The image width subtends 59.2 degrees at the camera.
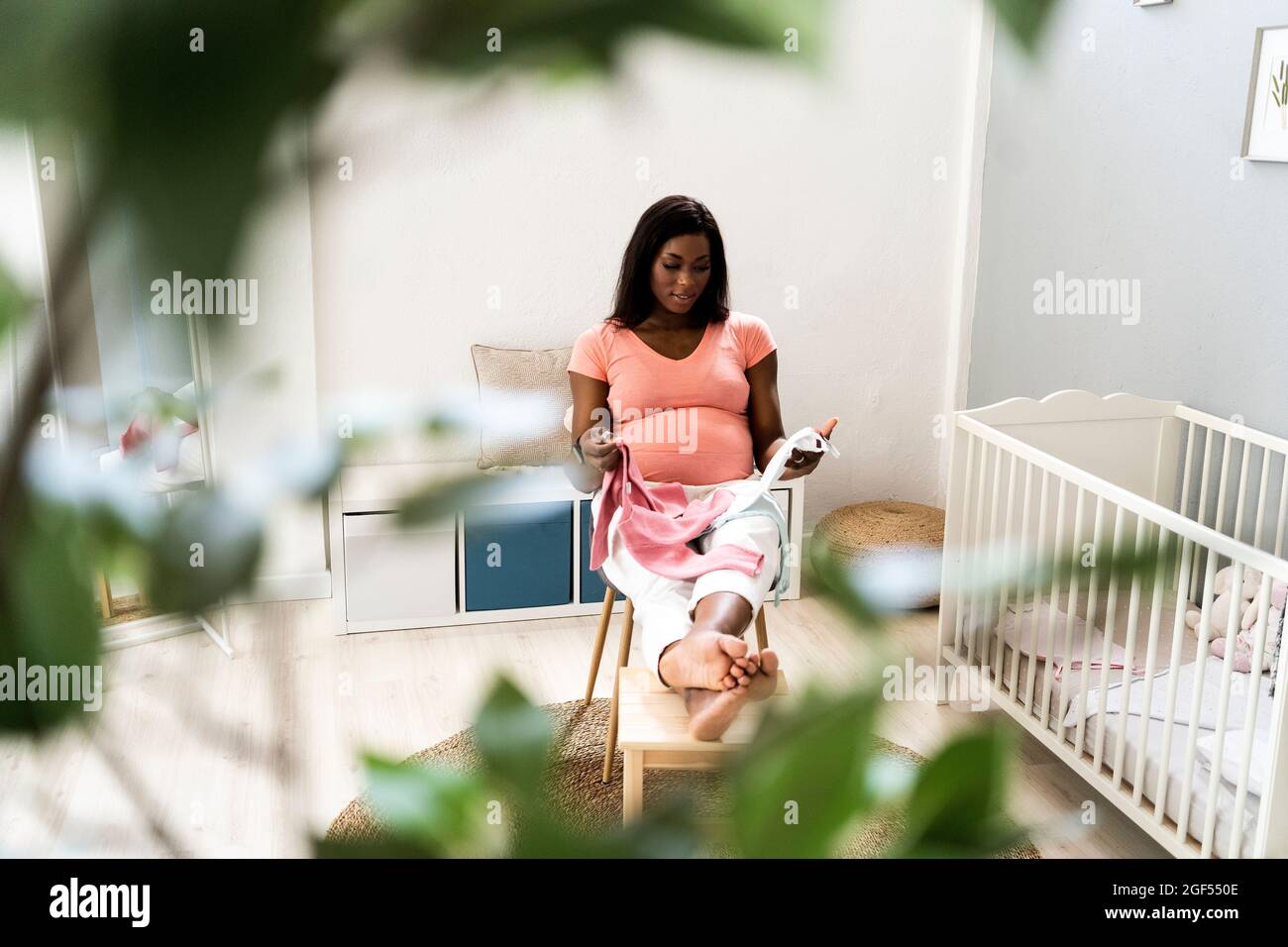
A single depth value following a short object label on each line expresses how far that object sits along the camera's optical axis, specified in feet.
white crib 5.54
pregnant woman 6.53
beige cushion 9.35
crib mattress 5.72
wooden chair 6.68
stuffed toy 6.56
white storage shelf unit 8.55
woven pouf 9.43
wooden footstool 5.20
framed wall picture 7.07
